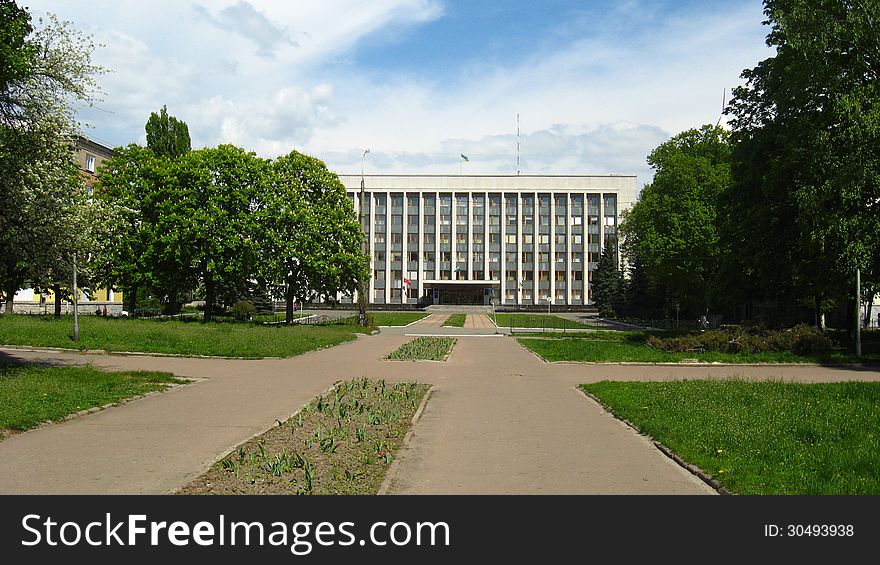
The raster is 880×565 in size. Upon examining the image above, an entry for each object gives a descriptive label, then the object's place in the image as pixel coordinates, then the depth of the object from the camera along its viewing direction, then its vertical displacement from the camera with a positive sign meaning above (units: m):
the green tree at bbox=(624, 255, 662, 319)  68.06 -1.19
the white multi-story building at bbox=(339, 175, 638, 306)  106.12 +8.12
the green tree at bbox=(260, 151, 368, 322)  44.50 +3.60
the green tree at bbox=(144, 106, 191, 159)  50.16 +11.35
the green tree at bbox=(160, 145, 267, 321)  41.44 +4.20
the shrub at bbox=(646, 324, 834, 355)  25.80 -2.24
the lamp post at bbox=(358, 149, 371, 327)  44.11 -1.11
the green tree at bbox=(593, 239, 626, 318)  78.77 +0.32
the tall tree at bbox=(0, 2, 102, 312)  15.70 +3.28
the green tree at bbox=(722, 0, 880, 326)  23.70 +4.79
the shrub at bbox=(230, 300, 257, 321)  52.26 -1.63
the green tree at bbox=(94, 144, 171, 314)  41.69 +4.81
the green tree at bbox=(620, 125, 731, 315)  45.94 +4.88
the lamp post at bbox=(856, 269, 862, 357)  25.59 -1.74
